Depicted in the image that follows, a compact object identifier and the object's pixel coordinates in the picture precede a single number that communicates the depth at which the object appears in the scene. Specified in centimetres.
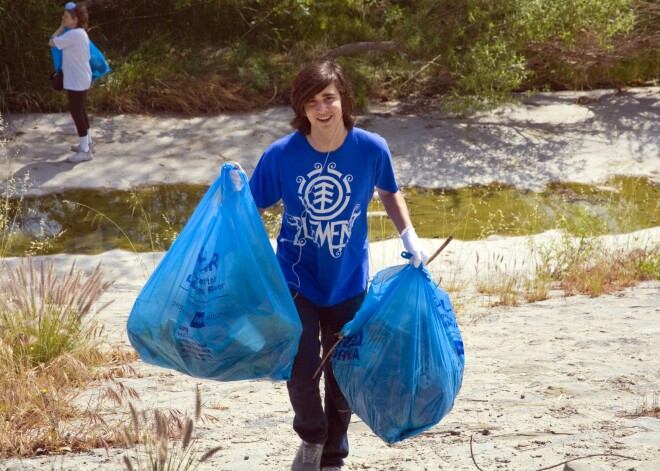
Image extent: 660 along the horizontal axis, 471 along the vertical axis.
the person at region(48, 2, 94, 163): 1767
